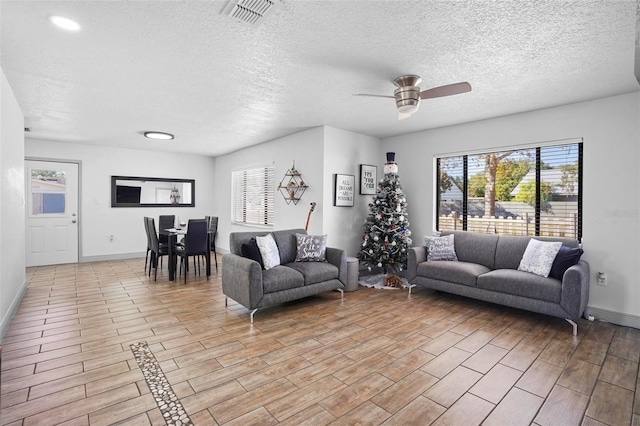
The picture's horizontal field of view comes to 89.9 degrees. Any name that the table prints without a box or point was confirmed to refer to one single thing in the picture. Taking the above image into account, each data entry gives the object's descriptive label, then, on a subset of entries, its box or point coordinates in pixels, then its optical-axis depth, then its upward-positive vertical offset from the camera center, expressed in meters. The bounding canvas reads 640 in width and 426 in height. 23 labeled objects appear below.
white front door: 6.35 -0.14
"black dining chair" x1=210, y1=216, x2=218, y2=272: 6.26 -0.46
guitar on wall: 5.35 +0.00
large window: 4.10 +0.26
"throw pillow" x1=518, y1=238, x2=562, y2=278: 3.66 -0.55
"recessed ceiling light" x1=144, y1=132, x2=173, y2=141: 5.77 +1.30
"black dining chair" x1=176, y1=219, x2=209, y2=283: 5.36 -0.57
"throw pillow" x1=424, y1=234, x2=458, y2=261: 4.67 -0.58
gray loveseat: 3.54 -0.82
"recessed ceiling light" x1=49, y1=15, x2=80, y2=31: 2.27 +1.33
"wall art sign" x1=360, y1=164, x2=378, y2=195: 5.75 +0.54
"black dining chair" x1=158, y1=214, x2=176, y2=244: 6.65 -0.33
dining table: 5.38 -0.81
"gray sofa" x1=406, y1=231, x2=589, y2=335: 3.30 -0.81
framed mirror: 7.36 +0.35
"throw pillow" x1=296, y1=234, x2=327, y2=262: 4.41 -0.57
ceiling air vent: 2.05 +1.31
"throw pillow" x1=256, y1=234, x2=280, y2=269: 3.94 -0.55
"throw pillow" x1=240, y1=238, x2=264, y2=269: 3.90 -0.55
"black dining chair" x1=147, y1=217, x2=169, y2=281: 5.56 -0.72
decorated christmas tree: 5.11 -0.33
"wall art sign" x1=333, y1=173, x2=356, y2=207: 5.36 +0.32
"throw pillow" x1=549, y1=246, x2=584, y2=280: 3.49 -0.55
